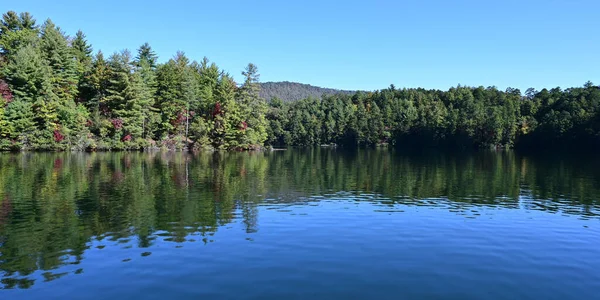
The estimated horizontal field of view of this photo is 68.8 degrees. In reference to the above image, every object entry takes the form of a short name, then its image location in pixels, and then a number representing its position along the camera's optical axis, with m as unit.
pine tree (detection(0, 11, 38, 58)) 74.31
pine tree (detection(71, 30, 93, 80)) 81.62
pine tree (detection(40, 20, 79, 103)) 72.56
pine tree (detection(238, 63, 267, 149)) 93.69
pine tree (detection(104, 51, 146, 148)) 77.06
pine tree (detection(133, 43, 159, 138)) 80.69
